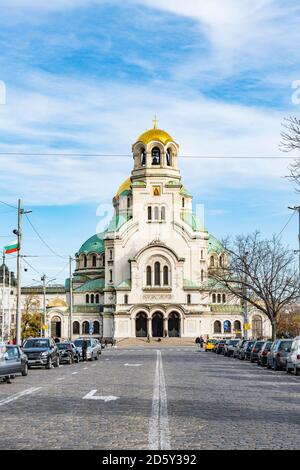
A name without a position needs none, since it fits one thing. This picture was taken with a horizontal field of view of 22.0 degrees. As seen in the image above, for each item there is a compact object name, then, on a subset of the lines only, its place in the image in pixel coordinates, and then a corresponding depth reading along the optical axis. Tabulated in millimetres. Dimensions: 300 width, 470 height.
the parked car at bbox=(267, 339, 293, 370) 33631
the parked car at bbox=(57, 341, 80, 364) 42438
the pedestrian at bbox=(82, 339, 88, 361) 46322
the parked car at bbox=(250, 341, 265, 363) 43984
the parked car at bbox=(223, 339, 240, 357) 56409
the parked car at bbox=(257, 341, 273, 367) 38469
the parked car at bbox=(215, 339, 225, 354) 64219
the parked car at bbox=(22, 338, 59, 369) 35031
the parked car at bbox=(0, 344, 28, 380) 24641
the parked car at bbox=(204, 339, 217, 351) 74625
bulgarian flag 44922
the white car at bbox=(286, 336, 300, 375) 30188
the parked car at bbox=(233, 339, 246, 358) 52156
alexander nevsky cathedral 102062
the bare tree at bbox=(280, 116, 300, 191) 27375
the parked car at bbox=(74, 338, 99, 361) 47531
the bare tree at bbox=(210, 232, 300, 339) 55375
